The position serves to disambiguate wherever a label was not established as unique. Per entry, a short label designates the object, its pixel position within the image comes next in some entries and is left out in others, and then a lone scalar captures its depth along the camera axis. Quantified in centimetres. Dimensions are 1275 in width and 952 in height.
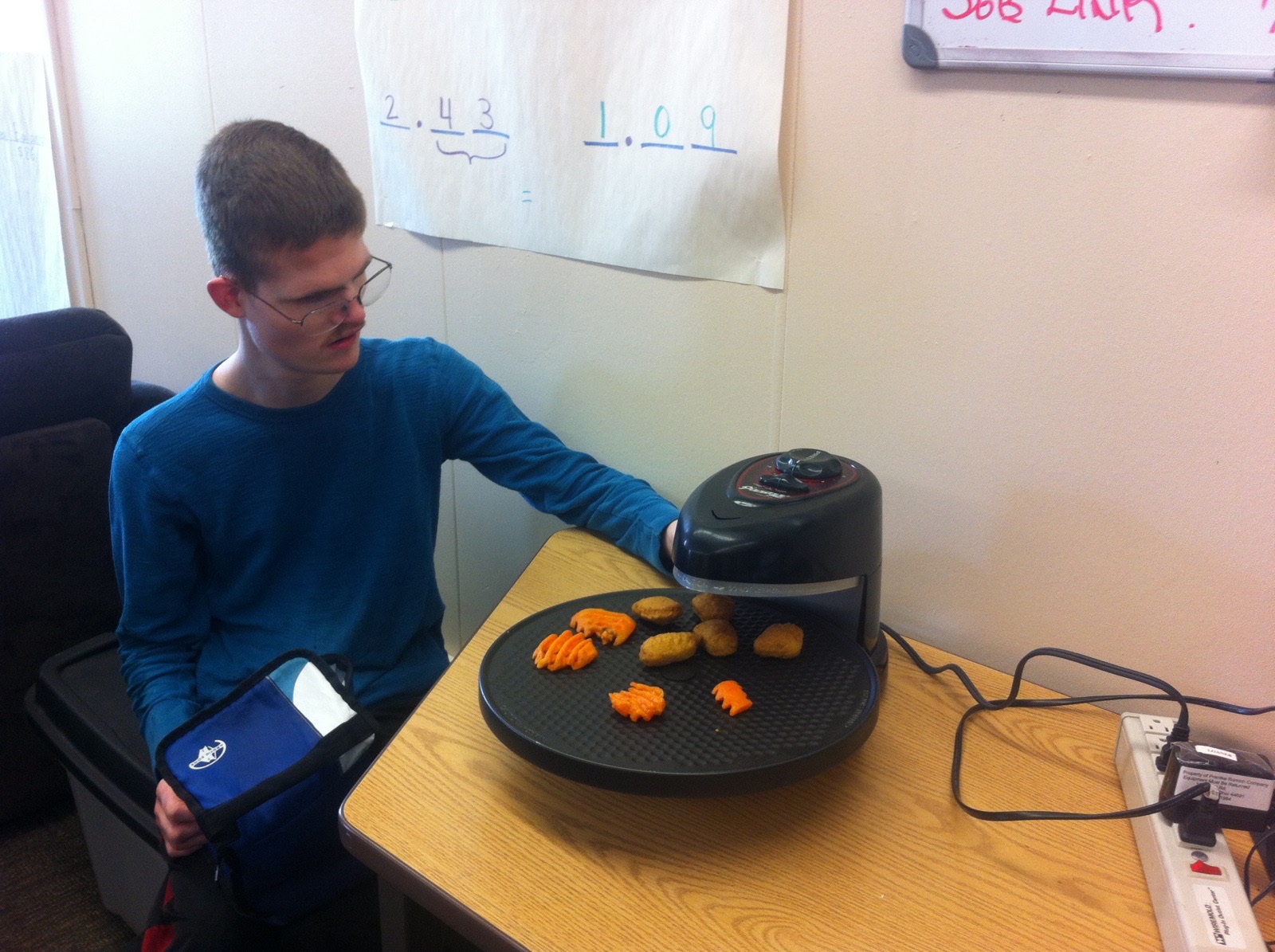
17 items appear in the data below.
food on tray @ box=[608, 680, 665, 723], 68
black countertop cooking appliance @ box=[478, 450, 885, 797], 63
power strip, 56
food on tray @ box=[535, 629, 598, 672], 74
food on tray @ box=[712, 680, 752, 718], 68
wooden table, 58
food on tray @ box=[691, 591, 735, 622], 79
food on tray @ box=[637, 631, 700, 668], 74
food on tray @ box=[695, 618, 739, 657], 75
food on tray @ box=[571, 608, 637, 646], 77
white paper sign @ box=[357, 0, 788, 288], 87
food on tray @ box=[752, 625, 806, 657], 74
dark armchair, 126
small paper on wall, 170
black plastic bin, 103
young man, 89
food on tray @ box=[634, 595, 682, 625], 79
